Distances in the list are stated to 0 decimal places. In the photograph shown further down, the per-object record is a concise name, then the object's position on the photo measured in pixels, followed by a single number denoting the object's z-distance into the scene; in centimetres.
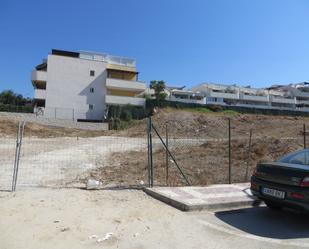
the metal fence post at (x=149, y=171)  660
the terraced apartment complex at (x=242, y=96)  5884
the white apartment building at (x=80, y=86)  3432
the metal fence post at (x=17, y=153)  595
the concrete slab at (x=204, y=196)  524
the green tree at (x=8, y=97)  4862
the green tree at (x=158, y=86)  4573
